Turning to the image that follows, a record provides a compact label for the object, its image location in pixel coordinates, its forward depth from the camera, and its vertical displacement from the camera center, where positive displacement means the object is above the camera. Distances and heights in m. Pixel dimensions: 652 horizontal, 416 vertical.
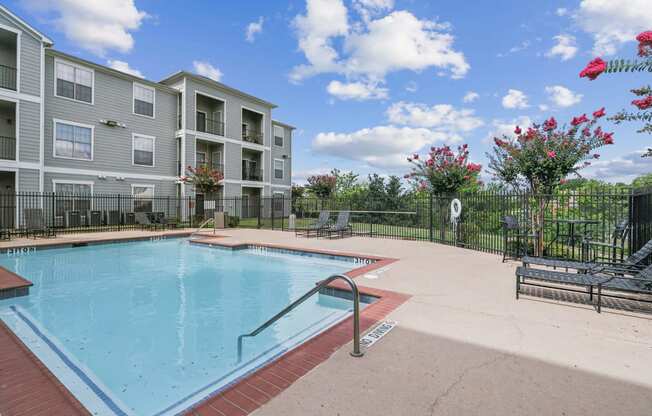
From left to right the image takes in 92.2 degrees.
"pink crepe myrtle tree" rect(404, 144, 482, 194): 11.40 +1.43
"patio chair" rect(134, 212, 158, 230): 15.74 -0.81
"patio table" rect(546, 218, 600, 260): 6.47 -0.57
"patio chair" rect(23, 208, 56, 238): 11.75 -0.60
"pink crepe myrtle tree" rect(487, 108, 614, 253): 7.79 +1.46
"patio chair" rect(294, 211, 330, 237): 12.88 -0.69
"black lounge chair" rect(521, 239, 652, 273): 4.56 -0.86
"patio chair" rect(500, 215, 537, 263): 7.06 -0.37
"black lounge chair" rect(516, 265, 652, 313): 3.75 -0.91
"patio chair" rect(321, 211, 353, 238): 12.60 -0.78
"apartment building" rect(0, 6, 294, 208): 14.05 +4.51
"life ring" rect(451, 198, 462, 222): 9.39 -0.03
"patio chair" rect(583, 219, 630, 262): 5.70 -0.46
